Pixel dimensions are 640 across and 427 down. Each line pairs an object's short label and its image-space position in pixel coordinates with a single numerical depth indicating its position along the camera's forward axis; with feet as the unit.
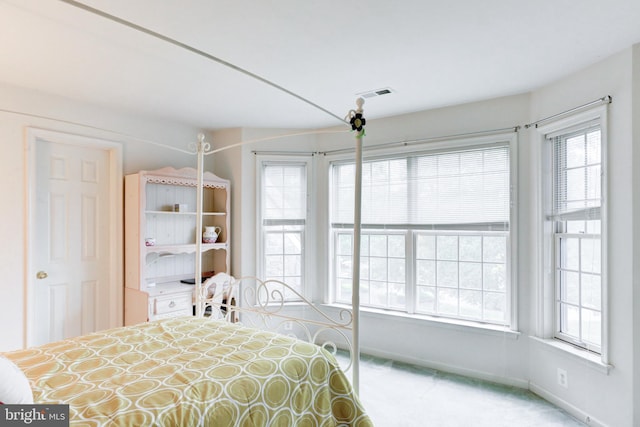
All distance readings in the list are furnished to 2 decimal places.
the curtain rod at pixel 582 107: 7.68
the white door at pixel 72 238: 9.96
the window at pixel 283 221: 13.37
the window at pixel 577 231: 8.28
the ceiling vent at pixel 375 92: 9.59
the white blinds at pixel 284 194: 13.39
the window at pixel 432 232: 10.41
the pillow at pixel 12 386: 3.49
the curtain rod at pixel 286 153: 13.26
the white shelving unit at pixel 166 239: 11.00
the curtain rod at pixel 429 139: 10.16
